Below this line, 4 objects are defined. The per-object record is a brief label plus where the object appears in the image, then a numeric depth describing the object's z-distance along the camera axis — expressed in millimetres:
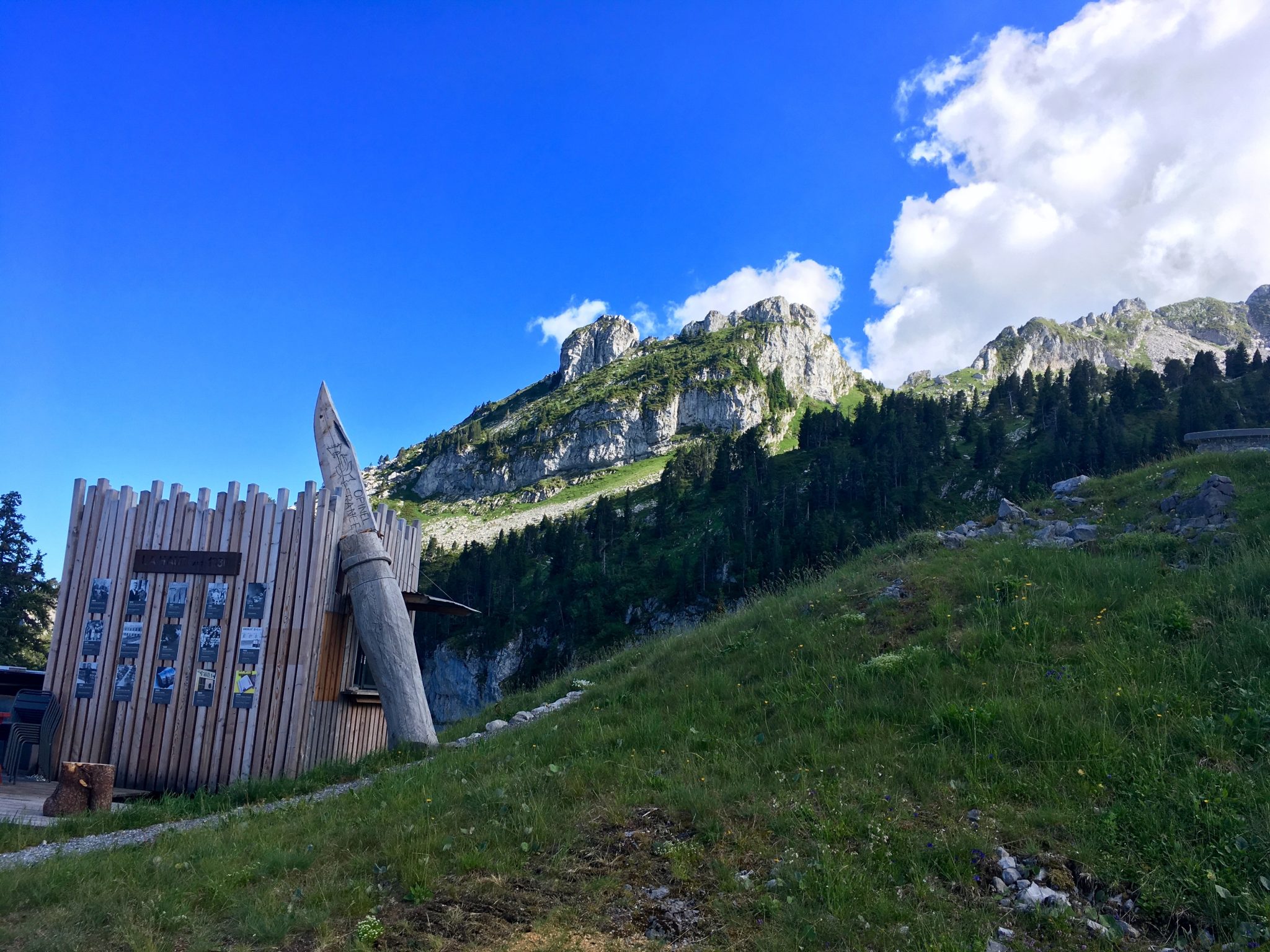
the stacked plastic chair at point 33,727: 12008
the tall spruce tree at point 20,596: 30047
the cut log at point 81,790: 9391
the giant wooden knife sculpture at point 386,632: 11828
